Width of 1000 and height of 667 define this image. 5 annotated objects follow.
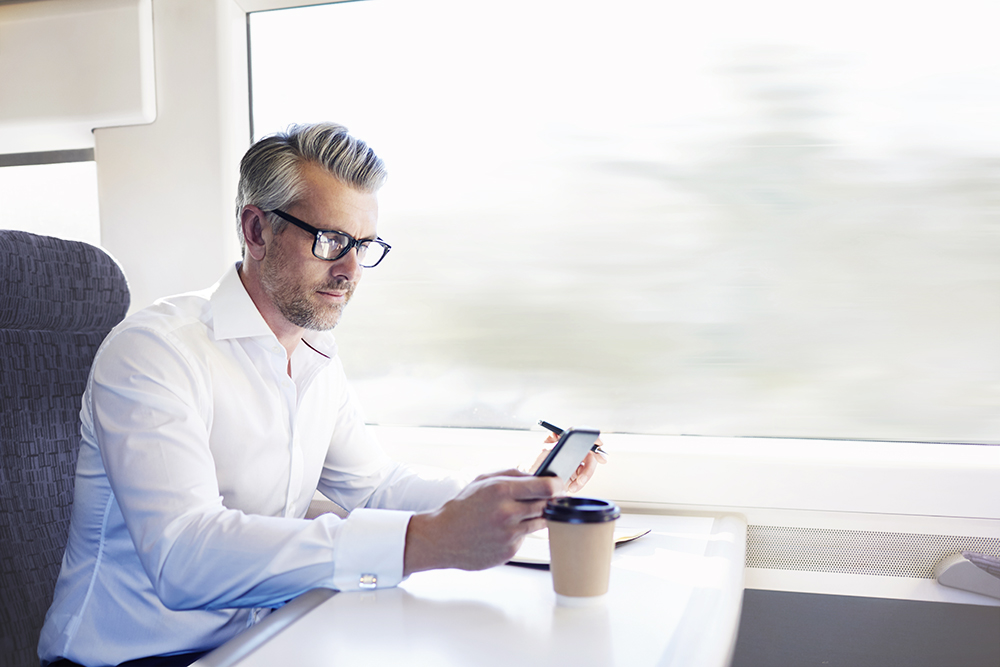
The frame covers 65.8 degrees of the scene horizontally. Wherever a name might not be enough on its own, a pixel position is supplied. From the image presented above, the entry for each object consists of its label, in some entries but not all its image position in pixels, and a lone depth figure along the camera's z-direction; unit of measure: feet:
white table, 2.59
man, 3.10
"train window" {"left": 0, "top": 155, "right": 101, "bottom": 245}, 6.25
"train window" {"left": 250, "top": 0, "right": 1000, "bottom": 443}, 4.71
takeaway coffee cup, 2.95
